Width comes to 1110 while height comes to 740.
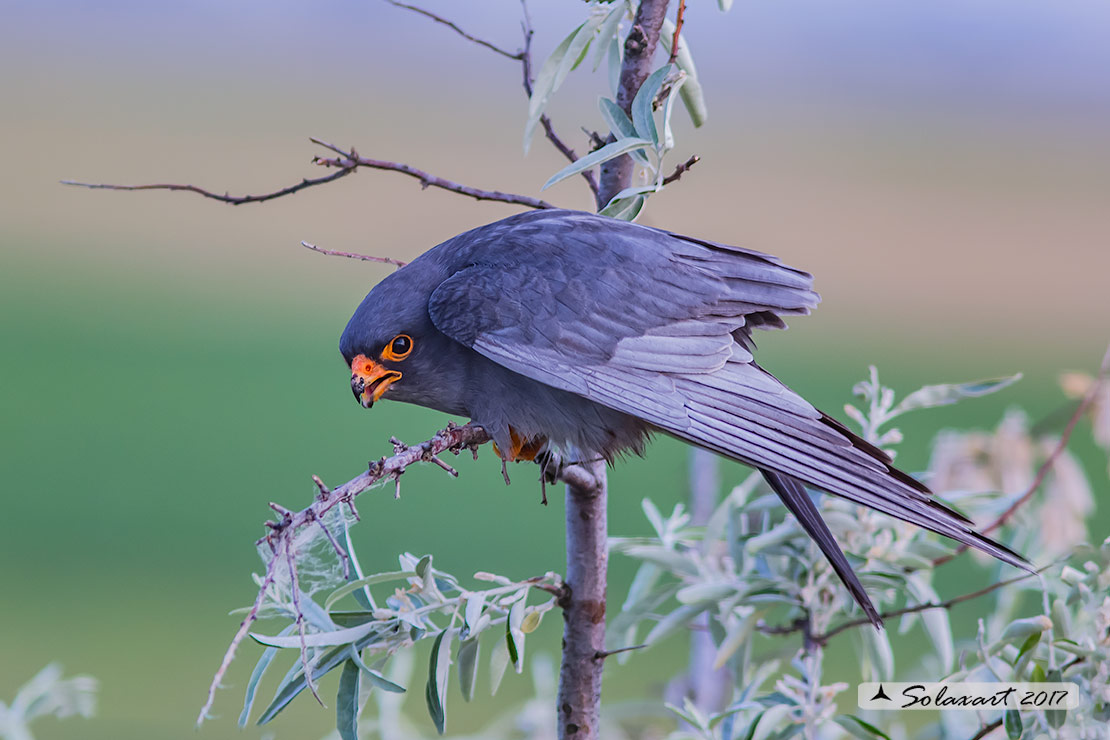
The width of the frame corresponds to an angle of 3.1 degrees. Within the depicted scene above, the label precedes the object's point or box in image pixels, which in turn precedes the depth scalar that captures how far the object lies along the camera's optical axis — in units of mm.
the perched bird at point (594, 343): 8598
